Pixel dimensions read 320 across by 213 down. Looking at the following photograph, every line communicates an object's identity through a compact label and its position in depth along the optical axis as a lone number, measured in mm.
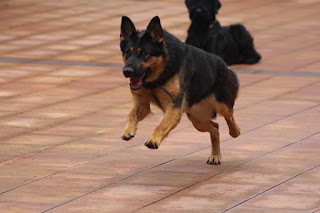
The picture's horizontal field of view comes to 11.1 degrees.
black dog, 27841
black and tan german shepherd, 16007
